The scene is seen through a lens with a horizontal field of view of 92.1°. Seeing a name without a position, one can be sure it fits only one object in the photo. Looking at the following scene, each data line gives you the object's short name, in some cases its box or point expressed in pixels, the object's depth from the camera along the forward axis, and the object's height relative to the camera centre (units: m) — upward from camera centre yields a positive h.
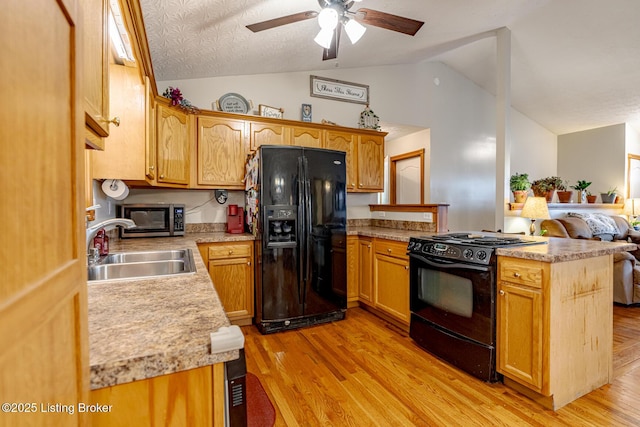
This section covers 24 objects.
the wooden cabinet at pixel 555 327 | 1.74 -0.70
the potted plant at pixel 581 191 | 4.96 +0.31
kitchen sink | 1.67 -0.32
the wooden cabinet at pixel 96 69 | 0.85 +0.43
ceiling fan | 2.03 +1.33
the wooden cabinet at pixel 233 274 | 2.84 -0.59
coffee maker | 3.23 -0.09
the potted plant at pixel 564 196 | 4.63 +0.21
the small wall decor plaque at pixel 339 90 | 3.73 +1.51
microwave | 2.77 -0.07
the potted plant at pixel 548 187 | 4.24 +0.31
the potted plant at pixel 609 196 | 5.30 +0.23
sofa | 3.42 -0.34
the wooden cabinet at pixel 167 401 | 0.65 -0.42
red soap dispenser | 1.94 -0.20
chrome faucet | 1.54 -0.07
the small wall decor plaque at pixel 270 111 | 3.40 +1.11
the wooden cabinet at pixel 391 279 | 2.80 -0.66
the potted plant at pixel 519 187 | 3.89 +0.30
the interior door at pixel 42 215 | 0.31 +0.00
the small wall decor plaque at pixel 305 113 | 3.64 +1.15
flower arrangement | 2.71 +1.00
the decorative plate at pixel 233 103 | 3.25 +1.15
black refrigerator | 2.80 -0.20
